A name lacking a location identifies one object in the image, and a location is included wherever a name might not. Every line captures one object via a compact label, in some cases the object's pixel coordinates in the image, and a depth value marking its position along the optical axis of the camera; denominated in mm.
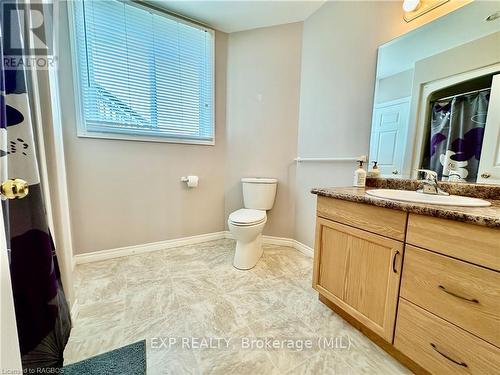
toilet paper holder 2219
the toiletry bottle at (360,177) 1506
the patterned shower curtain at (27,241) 669
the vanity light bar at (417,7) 1256
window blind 1765
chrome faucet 1179
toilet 1773
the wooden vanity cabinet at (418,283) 723
